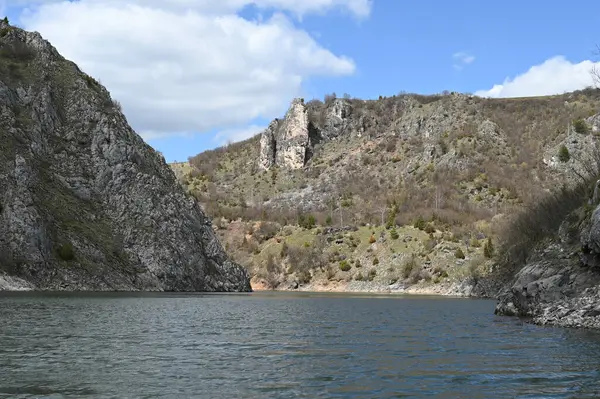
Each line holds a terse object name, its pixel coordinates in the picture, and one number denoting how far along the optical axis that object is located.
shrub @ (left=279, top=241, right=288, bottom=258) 180.25
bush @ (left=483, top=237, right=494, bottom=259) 138.50
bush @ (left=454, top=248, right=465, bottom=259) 146.89
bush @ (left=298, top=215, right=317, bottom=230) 192.50
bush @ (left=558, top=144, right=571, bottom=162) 177.12
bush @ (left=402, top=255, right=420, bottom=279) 151.50
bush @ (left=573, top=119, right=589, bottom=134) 185.25
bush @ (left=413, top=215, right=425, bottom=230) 167.75
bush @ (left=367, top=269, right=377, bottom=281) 158.07
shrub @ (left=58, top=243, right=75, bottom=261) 95.74
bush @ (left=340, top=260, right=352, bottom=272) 166.50
